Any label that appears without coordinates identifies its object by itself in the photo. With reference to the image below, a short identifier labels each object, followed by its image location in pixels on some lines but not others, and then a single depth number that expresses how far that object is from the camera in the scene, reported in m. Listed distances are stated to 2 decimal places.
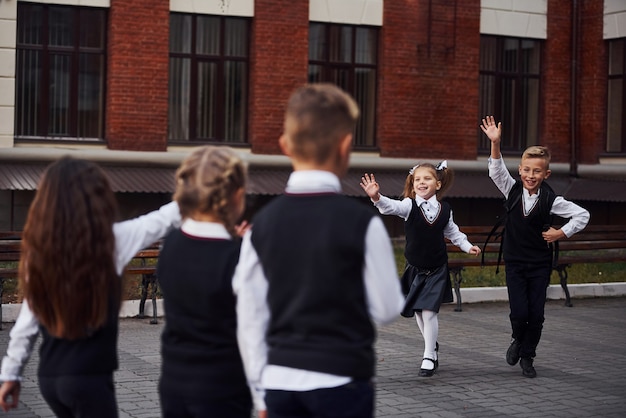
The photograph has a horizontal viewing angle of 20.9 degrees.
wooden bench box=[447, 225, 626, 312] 21.44
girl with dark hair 6.35
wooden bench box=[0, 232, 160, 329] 17.91
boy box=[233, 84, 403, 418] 5.59
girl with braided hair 6.04
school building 30.10
